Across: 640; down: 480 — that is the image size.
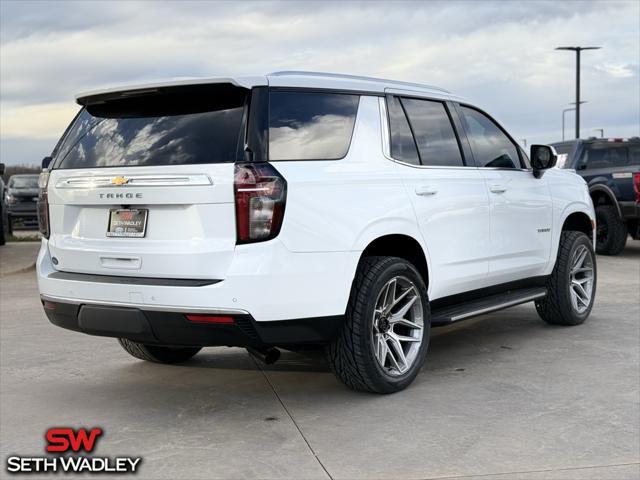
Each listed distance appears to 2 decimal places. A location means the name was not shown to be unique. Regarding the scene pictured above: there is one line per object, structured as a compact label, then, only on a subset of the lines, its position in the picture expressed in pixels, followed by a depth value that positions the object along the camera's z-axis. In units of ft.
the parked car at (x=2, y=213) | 52.29
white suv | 14.53
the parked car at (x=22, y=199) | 85.51
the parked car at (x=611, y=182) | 43.45
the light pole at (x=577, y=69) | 102.17
